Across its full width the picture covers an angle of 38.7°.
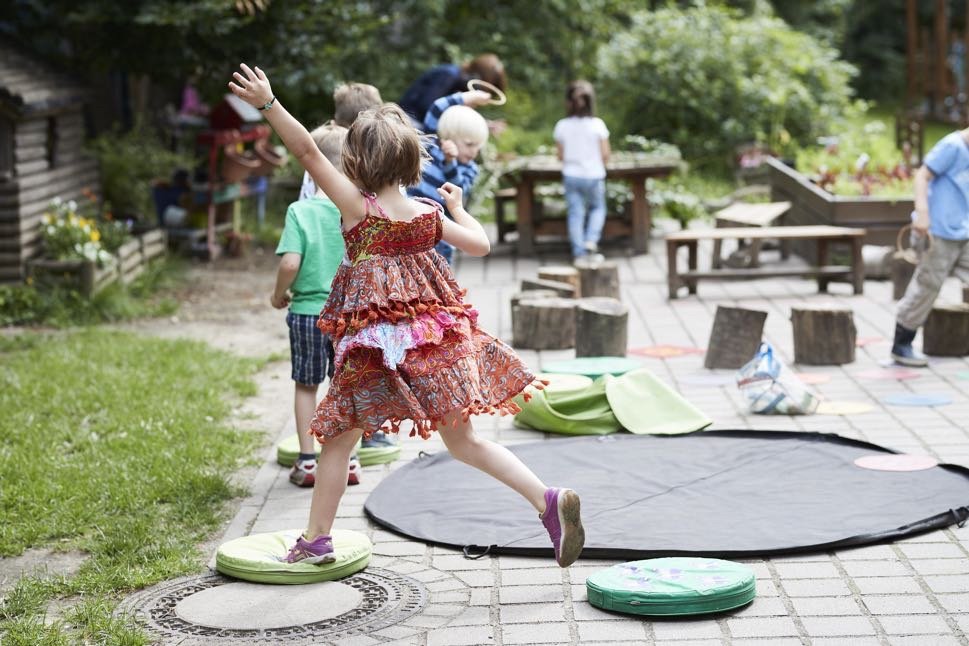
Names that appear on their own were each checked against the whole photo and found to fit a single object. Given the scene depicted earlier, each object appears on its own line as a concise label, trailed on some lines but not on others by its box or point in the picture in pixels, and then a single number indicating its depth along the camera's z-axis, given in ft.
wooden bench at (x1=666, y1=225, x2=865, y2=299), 35.58
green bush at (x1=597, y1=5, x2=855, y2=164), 59.93
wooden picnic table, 42.88
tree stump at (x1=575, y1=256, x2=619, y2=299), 34.73
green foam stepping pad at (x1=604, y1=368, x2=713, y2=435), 21.54
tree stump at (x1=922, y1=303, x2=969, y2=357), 27.17
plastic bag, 22.76
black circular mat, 16.06
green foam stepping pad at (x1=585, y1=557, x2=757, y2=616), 13.66
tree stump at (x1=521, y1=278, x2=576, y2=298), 31.60
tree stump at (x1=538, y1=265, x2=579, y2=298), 32.94
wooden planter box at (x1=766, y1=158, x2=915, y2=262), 38.70
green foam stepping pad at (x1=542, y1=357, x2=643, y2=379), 24.72
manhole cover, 13.80
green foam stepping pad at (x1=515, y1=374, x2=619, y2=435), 21.85
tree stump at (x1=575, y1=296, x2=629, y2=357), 26.99
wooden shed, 34.68
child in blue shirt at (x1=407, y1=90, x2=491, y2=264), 22.15
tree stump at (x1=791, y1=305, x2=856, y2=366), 26.68
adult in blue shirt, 34.24
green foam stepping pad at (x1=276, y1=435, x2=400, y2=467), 20.27
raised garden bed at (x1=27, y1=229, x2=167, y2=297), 34.42
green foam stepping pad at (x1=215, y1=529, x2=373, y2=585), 15.20
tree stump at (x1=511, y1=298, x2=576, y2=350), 28.81
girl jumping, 14.55
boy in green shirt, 18.39
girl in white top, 40.37
